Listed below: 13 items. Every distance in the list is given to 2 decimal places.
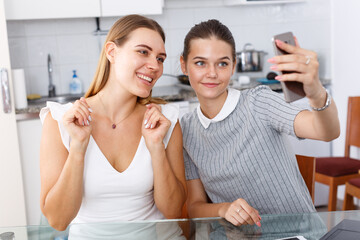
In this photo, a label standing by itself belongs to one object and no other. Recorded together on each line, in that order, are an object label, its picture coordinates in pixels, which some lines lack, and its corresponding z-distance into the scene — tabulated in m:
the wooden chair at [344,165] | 2.86
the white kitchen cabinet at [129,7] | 3.16
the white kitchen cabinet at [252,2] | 3.51
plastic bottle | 3.41
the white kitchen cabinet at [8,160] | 2.76
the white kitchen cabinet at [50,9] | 2.93
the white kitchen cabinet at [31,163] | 2.86
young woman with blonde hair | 1.36
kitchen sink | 3.17
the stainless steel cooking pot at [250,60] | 3.62
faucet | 3.35
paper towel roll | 2.85
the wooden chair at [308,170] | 1.61
